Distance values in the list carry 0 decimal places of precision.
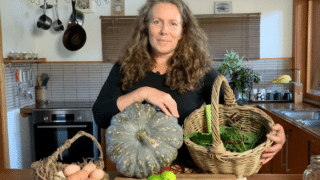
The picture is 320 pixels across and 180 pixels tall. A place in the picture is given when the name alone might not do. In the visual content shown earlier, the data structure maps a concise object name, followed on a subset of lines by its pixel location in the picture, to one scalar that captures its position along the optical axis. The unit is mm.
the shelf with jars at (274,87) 3393
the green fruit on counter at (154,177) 875
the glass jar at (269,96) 3420
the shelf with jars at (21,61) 2812
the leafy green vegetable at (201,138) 1072
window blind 3541
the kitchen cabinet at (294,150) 2105
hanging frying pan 3476
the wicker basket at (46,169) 885
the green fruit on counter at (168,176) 879
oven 3029
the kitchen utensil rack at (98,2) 3539
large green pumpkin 956
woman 1321
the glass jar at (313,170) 908
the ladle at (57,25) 3477
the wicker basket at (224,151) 939
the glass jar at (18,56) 2939
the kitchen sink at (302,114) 2771
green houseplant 3355
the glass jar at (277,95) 3393
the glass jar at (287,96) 3383
